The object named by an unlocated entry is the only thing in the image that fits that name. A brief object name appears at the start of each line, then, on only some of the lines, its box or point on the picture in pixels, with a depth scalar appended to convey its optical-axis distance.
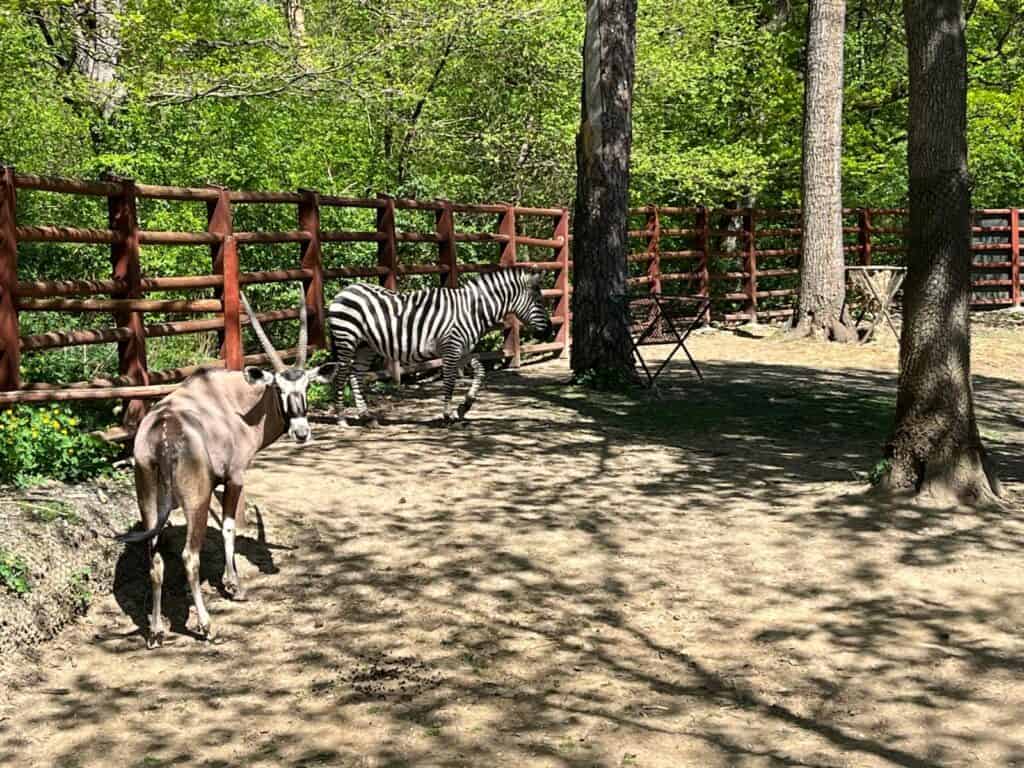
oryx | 5.64
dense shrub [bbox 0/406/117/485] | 6.59
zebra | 10.98
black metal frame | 12.34
